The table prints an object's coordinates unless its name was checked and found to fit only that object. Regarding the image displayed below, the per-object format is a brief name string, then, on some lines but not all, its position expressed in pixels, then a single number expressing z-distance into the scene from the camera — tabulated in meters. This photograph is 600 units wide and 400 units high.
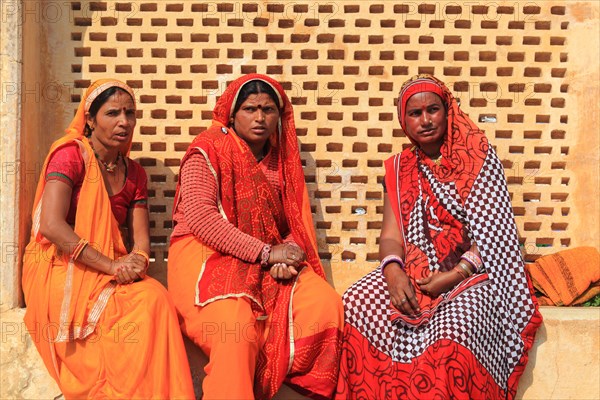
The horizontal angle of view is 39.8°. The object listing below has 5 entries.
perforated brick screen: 4.88
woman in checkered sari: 3.77
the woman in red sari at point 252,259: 3.82
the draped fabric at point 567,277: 4.48
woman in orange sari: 3.75
